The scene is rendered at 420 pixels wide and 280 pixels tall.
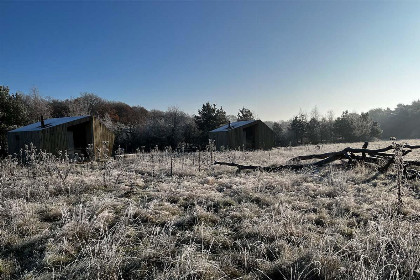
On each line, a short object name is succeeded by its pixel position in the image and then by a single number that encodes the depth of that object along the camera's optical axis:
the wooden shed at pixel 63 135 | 17.94
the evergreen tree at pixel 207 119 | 38.78
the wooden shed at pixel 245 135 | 28.64
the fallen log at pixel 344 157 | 9.98
